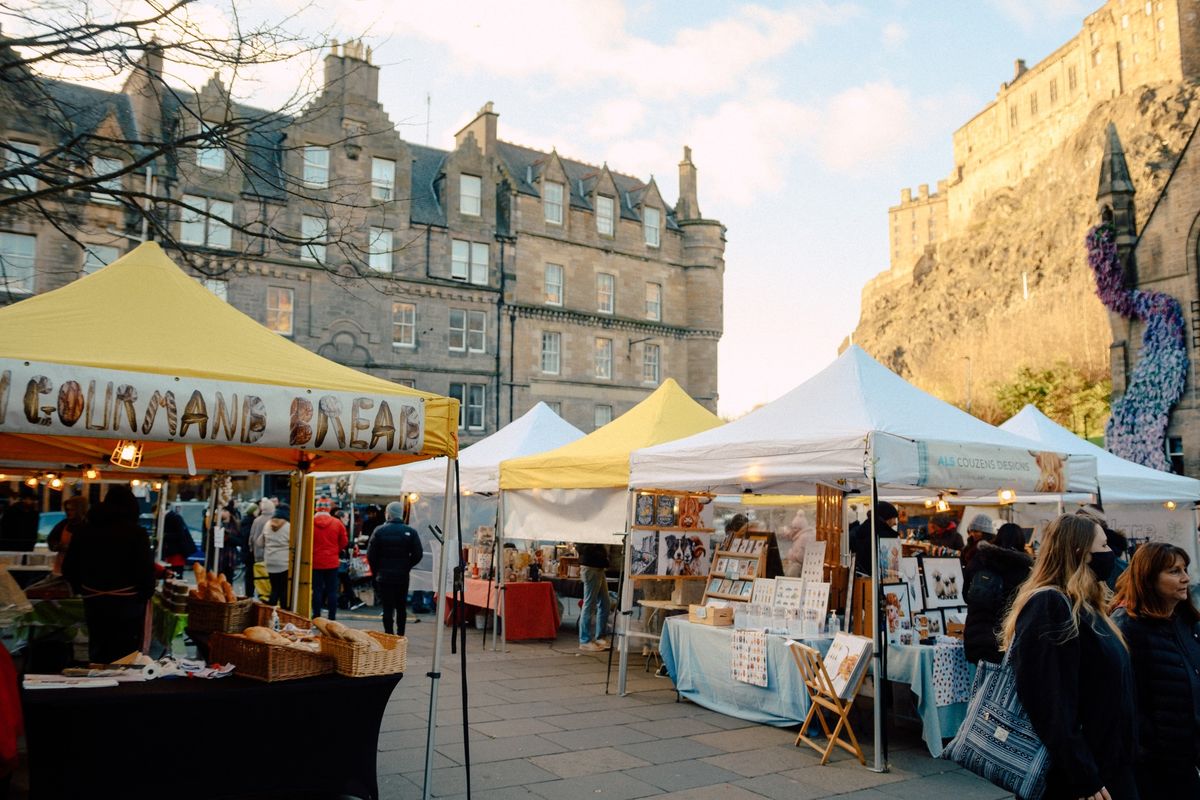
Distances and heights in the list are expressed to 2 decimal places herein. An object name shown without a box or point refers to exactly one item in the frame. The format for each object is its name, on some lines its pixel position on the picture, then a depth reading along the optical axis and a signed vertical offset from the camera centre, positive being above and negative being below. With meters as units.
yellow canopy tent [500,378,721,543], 10.55 +0.24
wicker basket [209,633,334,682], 5.02 -0.98
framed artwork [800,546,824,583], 8.13 -0.66
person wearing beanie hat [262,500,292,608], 12.83 -0.87
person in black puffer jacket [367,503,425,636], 11.81 -0.91
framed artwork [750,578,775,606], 8.32 -0.93
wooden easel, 6.79 -1.65
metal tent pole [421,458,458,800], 5.45 -1.06
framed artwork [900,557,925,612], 7.77 -0.76
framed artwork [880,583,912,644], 7.34 -0.98
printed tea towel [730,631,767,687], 7.83 -1.47
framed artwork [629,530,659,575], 9.58 -0.64
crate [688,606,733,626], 8.51 -1.19
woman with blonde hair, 3.25 -0.73
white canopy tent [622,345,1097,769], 7.03 +0.39
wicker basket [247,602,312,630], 6.46 -0.93
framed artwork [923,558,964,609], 8.03 -0.82
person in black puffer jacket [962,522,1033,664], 5.90 -0.67
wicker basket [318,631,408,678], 5.18 -0.98
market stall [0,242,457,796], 4.42 +0.57
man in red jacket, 13.12 -0.95
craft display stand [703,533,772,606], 8.79 -0.72
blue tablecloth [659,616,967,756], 6.96 -1.69
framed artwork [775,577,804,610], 8.06 -0.91
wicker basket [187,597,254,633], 6.38 -0.91
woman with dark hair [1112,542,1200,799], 3.58 -0.73
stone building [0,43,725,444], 30.39 +9.04
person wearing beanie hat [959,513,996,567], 9.03 -0.38
